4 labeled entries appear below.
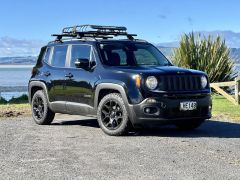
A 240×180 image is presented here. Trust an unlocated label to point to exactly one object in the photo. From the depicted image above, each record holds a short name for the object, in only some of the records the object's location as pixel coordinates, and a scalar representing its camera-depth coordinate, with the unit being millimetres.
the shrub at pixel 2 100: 20997
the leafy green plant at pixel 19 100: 20883
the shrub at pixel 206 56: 21969
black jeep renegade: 9703
